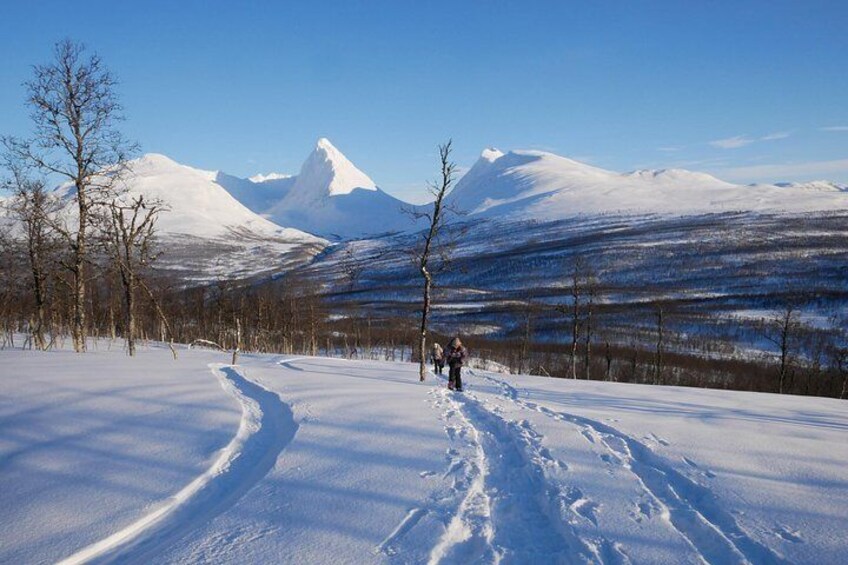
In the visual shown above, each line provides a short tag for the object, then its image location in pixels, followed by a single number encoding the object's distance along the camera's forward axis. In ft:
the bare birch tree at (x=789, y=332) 203.62
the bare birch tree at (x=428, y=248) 56.95
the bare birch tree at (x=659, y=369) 144.15
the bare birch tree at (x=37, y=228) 65.41
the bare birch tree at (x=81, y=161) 58.80
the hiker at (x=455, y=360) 53.01
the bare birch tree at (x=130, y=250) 59.77
